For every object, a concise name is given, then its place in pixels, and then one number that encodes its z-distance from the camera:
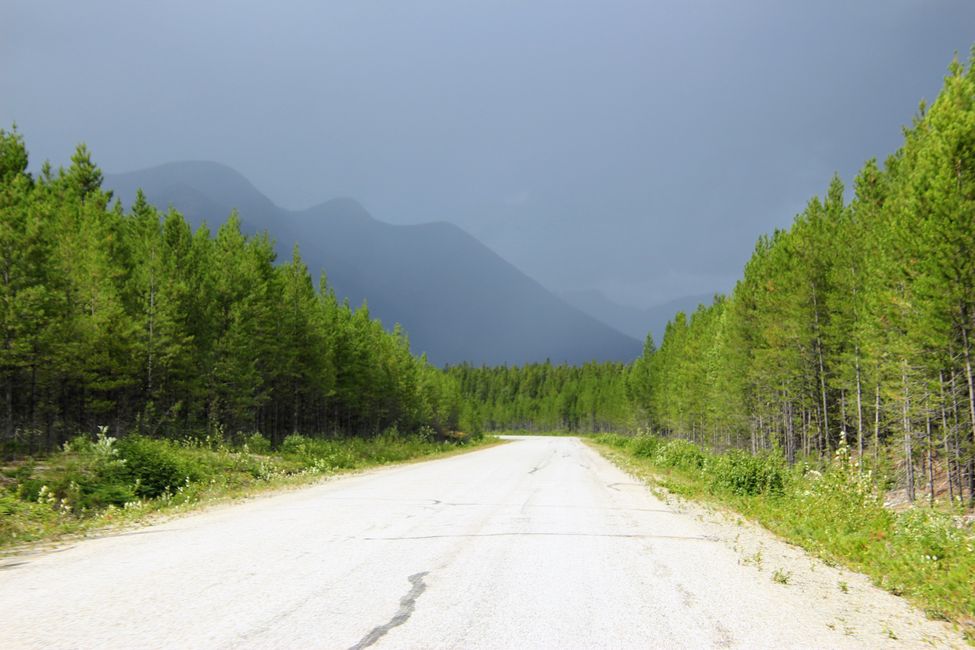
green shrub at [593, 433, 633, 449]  51.00
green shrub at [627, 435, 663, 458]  33.62
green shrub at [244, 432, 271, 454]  23.38
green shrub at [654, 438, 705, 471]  22.47
